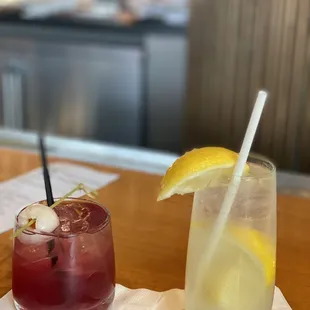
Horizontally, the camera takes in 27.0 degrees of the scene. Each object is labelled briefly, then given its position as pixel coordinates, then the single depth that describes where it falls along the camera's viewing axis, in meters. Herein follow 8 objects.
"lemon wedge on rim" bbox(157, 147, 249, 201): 0.59
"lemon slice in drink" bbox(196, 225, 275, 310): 0.59
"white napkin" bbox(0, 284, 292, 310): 0.68
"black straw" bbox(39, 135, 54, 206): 0.65
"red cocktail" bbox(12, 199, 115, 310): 0.60
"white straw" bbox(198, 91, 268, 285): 0.58
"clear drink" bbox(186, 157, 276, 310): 0.59
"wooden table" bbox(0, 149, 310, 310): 0.74
